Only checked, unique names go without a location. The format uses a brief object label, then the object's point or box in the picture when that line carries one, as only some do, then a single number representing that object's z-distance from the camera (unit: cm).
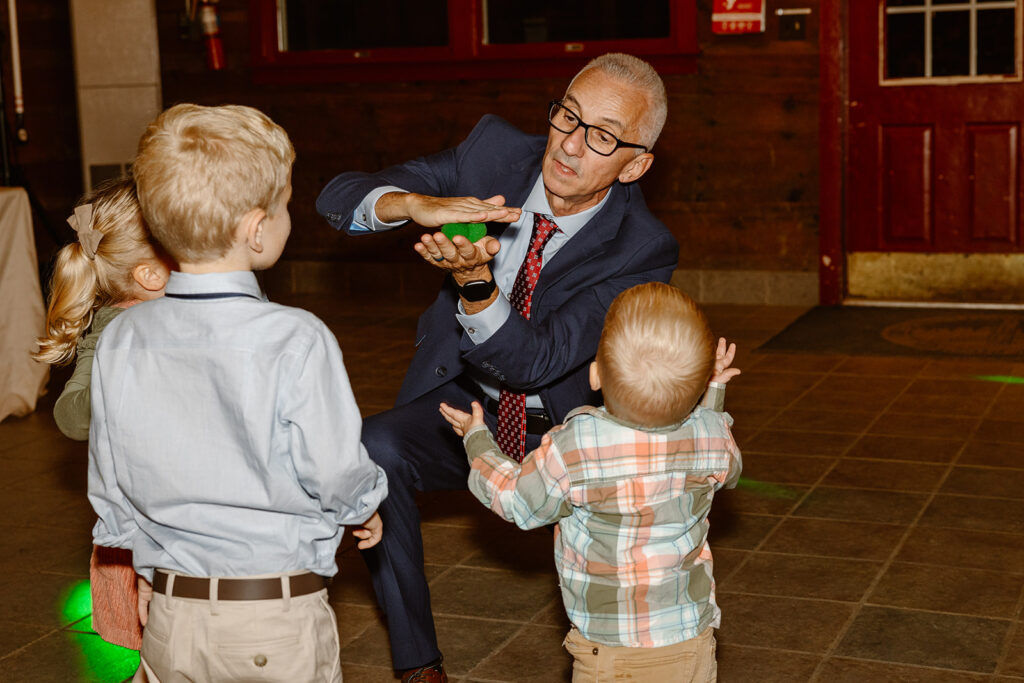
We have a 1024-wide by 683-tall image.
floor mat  626
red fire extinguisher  827
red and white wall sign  717
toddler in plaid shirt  198
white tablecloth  542
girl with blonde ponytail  255
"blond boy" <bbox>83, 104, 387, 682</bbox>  180
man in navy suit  275
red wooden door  702
